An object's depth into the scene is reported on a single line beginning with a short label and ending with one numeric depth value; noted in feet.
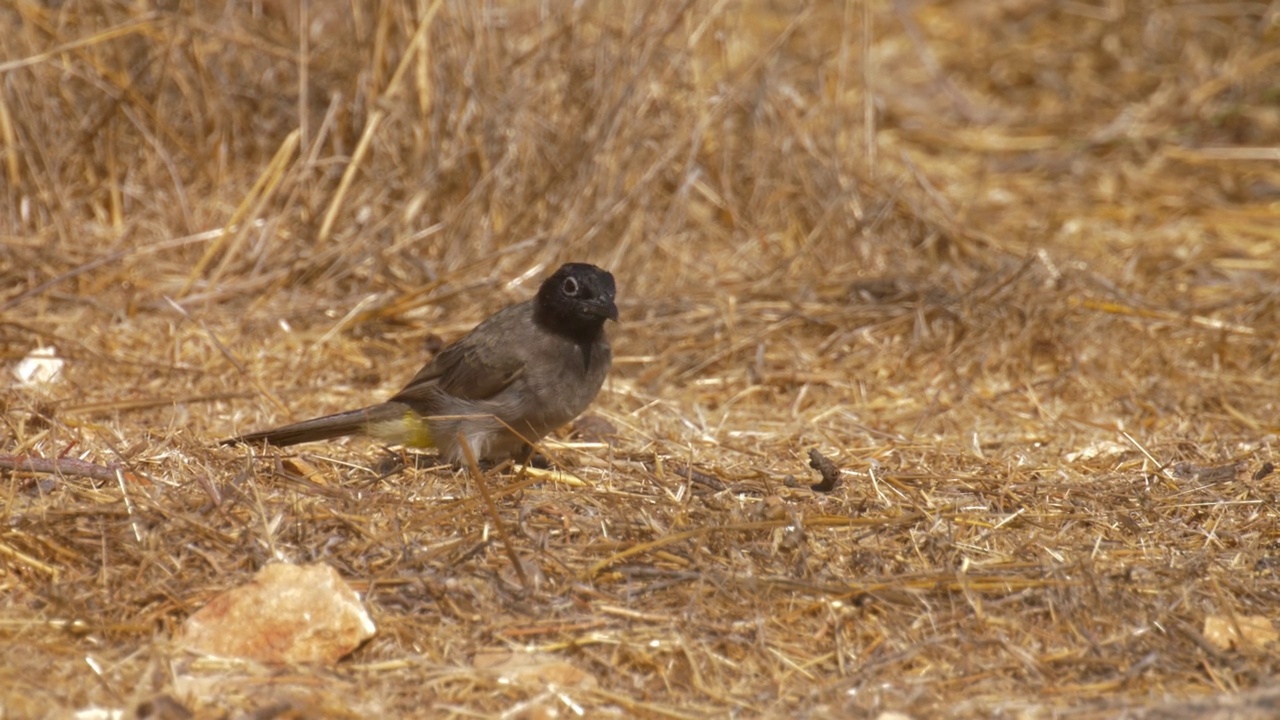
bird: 34.17
